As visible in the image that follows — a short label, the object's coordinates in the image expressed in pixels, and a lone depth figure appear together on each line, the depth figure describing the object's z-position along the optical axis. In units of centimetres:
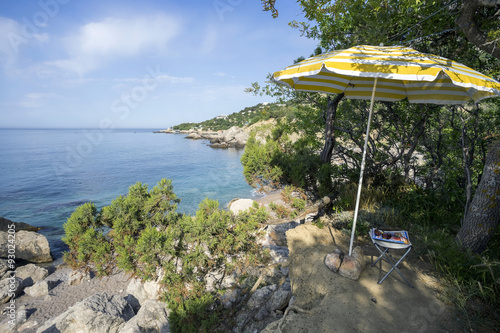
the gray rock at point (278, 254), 666
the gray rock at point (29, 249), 912
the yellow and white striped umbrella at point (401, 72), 251
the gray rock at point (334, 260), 362
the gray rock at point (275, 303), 436
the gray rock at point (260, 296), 473
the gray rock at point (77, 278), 778
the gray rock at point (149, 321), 470
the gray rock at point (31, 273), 778
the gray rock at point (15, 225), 1049
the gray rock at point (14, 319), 577
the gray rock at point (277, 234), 840
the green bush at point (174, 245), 442
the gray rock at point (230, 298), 499
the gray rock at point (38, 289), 725
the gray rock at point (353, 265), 346
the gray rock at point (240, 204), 1239
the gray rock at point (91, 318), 471
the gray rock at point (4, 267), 785
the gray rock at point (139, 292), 636
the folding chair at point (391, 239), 325
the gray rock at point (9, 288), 679
